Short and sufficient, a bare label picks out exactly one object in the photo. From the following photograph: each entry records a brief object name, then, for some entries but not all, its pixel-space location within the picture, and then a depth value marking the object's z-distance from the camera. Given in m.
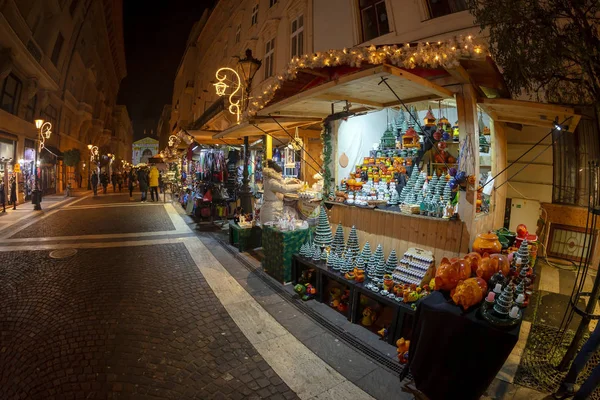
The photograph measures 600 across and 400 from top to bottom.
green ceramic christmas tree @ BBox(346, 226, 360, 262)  5.00
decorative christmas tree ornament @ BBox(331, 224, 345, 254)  5.23
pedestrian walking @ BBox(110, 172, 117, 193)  28.85
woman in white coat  6.70
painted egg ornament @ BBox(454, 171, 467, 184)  4.27
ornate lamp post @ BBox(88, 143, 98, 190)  34.86
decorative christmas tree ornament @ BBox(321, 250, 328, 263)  5.30
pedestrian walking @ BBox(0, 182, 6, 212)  14.46
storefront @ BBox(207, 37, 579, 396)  3.50
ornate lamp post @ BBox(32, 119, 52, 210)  14.69
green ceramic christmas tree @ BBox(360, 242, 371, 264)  4.82
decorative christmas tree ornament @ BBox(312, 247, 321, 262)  5.32
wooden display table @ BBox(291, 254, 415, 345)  3.84
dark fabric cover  2.56
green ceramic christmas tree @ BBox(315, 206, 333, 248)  5.56
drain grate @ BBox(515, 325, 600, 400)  3.18
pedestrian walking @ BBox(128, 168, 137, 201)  20.63
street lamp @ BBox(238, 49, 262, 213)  8.30
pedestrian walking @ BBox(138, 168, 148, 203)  19.33
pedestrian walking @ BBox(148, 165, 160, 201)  18.78
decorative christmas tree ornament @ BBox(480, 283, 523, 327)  2.62
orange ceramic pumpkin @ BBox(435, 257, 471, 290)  3.28
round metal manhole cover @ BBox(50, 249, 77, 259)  7.31
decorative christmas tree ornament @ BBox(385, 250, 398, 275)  4.53
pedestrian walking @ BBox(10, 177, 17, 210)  15.71
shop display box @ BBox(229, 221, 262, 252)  7.90
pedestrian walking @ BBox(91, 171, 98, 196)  23.38
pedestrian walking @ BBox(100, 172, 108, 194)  26.00
